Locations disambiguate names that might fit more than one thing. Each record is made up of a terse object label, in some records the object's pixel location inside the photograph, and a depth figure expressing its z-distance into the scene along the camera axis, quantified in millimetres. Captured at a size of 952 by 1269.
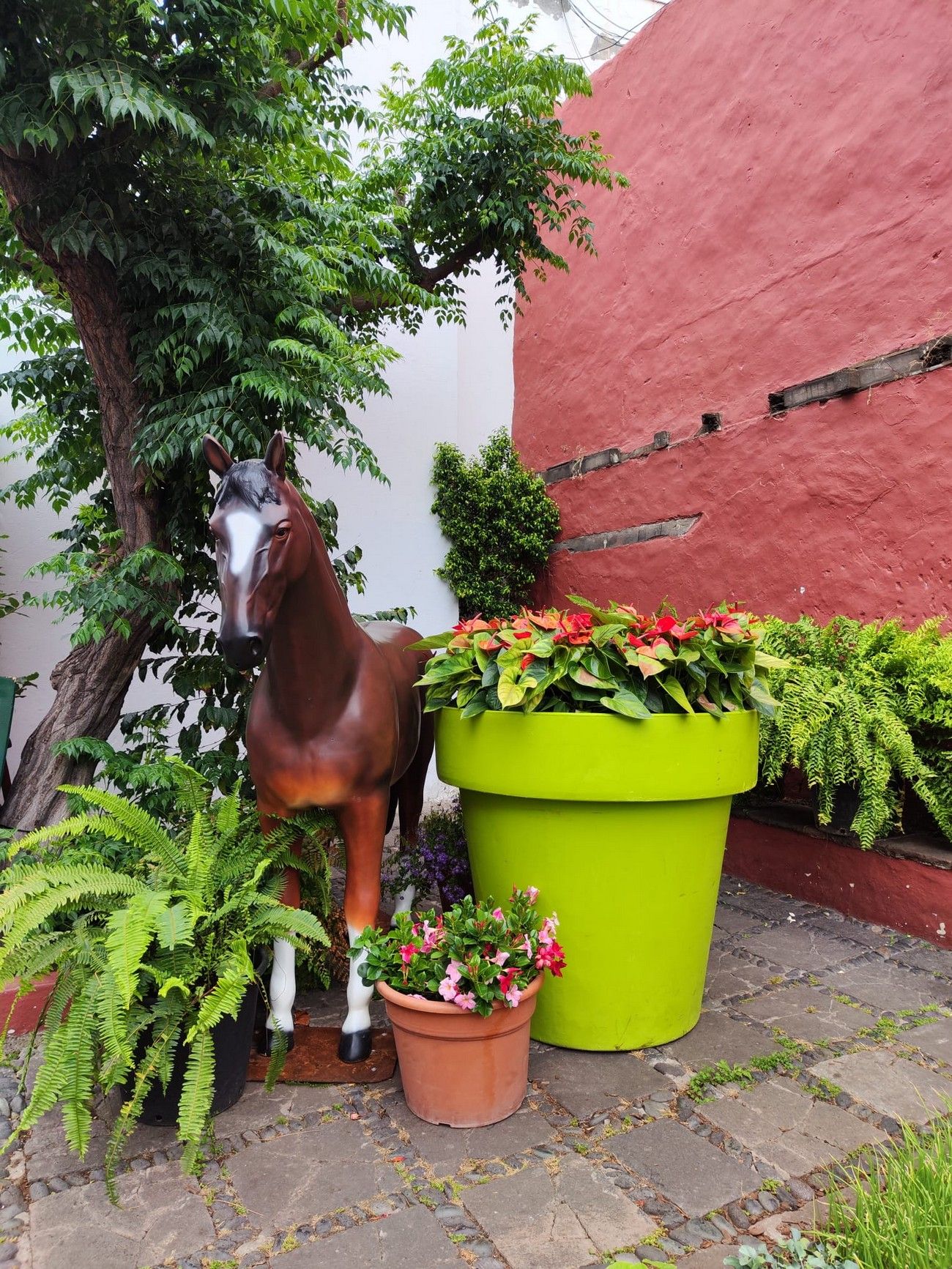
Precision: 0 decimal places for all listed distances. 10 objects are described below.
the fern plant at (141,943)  1699
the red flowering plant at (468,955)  1889
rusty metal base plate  2189
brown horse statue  2016
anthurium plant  2242
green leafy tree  2650
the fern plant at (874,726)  3053
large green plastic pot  2184
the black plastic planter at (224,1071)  1975
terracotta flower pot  1908
